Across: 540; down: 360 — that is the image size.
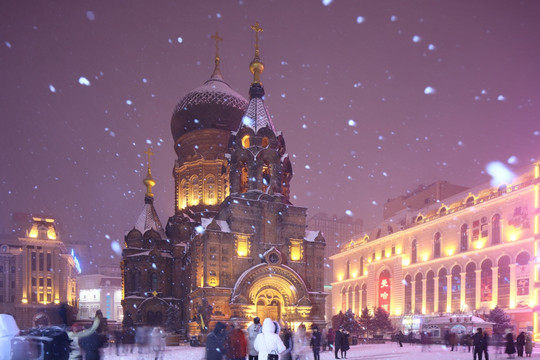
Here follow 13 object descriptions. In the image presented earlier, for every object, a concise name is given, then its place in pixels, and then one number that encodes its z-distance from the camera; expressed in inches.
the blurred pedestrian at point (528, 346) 841.7
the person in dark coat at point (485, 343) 689.0
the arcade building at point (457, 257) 1560.0
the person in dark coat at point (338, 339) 781.3
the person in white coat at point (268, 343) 341.7
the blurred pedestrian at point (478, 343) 684.1
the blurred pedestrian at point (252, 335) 469.1
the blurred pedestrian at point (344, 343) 801.6
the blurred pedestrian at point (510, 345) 765.3
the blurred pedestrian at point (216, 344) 327.9
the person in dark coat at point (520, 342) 816.3
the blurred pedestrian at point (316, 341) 729.6
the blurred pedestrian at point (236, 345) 374.3
